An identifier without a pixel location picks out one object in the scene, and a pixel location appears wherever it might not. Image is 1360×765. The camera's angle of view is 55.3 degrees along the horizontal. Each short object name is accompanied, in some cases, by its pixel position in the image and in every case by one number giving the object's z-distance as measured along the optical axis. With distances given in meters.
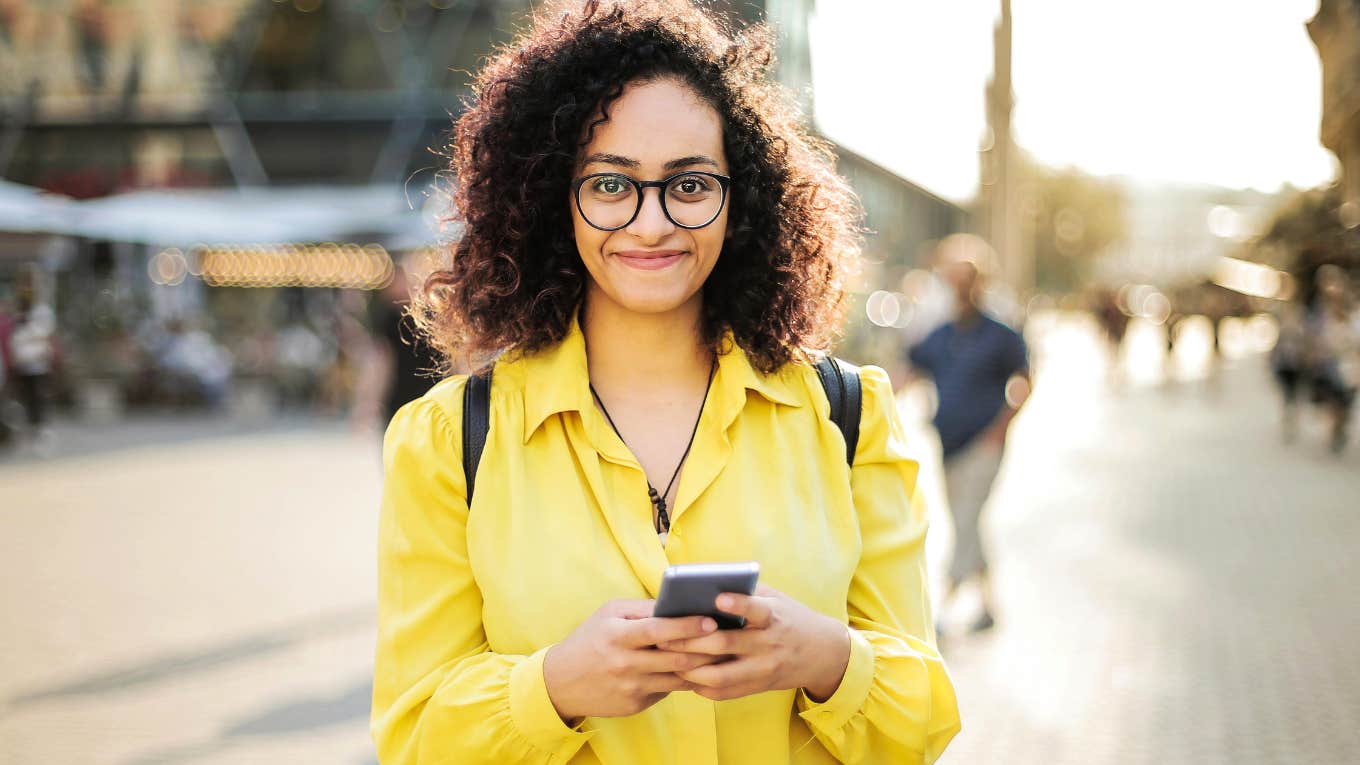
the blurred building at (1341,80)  9.03
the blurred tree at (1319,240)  13.73
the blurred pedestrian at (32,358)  15.48
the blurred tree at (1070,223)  90.12
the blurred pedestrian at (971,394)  7.20
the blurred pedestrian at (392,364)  7.15
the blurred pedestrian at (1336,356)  14.89
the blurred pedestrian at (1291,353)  15.45
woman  1.84
